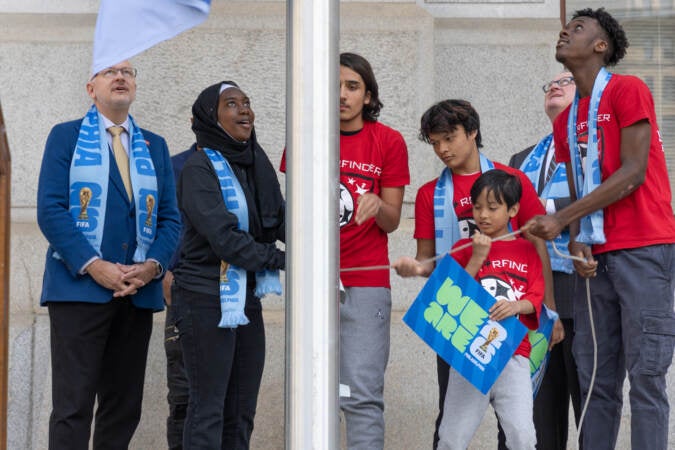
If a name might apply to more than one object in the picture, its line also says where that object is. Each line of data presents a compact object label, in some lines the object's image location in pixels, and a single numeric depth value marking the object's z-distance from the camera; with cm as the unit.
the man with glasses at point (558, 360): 742
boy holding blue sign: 657
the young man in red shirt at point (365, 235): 669
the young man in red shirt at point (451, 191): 694
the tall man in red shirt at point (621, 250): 635
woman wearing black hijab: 685
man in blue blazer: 674
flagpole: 442
